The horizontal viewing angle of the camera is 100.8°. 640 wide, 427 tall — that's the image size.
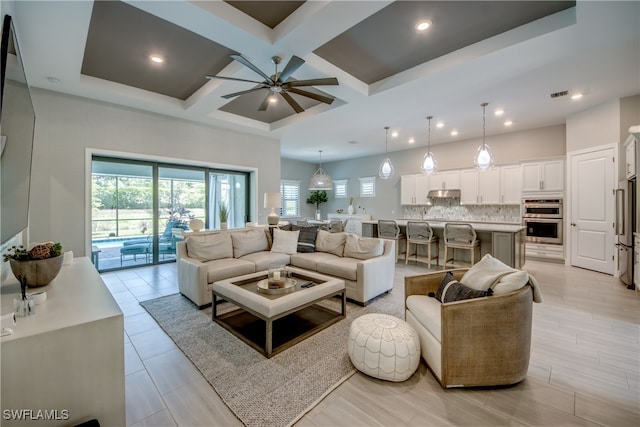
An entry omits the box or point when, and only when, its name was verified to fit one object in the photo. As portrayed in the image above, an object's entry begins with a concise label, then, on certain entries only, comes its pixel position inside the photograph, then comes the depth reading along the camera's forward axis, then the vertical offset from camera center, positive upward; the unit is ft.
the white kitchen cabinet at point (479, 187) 21.56 +2.11
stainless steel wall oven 18.89 -0.62
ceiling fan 8.33 +4.73
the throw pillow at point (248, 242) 13.80 -1.58
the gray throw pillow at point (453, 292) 6.31 -2.03
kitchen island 14.96 -1.82
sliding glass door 15.89 +0.44
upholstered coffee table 7.78 -2.98
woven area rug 5.68 -4.09
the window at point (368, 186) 30.30 +3.04
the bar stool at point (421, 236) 17.63 -1.63
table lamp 17.69 +0.85
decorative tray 8.64 -2.52
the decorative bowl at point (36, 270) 5.38 -1.18
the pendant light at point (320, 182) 24.94 +2.89
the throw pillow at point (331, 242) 13.92 -1.61
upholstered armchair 5.89 -2.89
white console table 3.69 -2.28
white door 15.39 +0.09
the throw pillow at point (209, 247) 12.21 -1.60
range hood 23.30 +1.62
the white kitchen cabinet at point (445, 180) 23.43 +2.87
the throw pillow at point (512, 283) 6.07 -1.65
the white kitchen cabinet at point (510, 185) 20.58 +2.12
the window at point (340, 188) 32.98 +3.08
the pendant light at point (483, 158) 15.02 +3.10
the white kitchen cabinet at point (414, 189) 25.41 +2.27
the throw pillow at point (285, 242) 14.78 -1.65
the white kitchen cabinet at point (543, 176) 18.84 +2.60
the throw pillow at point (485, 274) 6.59 -1.65
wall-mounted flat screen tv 4.50 +1.48
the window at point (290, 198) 32.35 +1.83
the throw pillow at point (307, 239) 14.96 -1.51
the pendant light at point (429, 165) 16.65 +3.00
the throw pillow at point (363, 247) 12.53 -1.70
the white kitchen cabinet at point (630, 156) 12.72 +2.76
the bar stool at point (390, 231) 19.08 -1.40
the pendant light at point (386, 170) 18.09 +2.91
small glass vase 4.34 -1.54
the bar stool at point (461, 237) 16.17 -1.61
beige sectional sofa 11.16 -2.23
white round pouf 6.32 -3.36
